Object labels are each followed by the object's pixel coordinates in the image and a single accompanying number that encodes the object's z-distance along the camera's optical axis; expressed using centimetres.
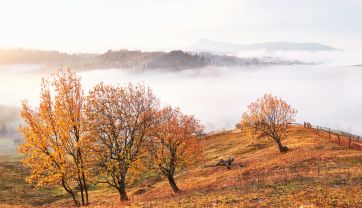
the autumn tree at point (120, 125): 4691
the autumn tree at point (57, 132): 4175
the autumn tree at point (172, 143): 5359
